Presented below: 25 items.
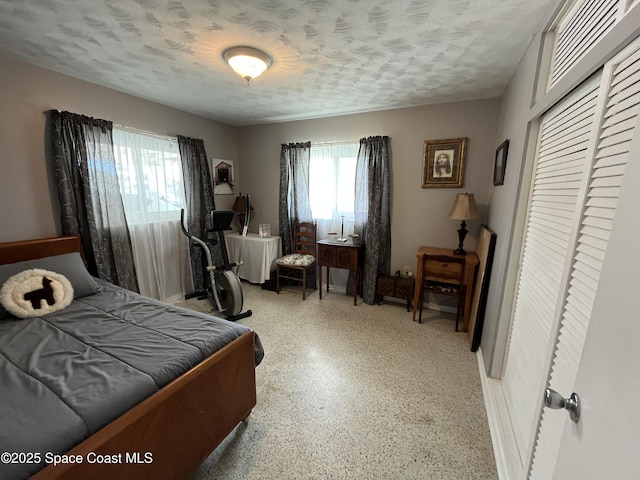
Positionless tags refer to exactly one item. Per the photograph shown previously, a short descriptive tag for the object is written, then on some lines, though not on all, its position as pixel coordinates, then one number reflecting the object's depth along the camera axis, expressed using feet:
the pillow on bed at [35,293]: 5.50
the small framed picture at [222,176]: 12.39
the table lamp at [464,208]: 8.50
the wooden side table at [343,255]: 10.64
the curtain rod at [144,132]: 8.74
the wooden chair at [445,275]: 8.65
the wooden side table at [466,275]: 8.50
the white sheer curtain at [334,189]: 11.28
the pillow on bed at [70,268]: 6.23
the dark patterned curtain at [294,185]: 11.89
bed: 2.96
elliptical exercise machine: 9.41
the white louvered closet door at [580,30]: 3.12
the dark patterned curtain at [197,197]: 10.84
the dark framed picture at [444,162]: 9.43
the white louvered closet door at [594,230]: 2.49
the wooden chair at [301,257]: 11.44
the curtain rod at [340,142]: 11.01
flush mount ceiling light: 5.98
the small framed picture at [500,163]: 6.87
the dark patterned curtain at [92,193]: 7.45
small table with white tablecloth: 12.06
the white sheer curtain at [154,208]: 9.15
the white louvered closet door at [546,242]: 3.37
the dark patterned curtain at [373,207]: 10.37
